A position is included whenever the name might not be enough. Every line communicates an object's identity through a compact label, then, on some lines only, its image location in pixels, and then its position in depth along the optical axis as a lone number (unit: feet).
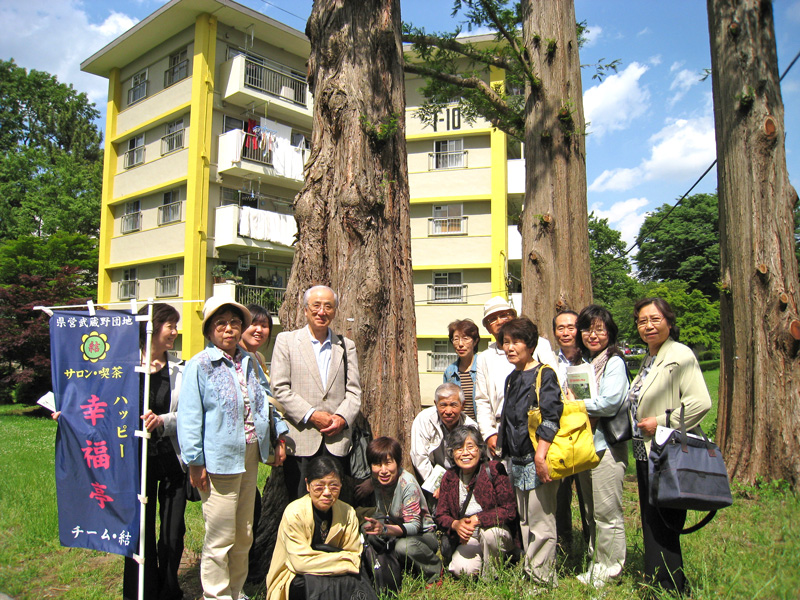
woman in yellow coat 12.26
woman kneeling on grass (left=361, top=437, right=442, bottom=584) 13.76
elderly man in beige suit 13.60
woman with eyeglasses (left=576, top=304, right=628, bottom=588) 13.15
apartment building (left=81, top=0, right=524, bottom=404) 65.10
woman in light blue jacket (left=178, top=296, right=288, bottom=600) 11.80
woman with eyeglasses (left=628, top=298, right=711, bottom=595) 11.60
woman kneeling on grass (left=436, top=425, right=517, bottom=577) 13.93
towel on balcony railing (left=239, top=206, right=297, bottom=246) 65.10
